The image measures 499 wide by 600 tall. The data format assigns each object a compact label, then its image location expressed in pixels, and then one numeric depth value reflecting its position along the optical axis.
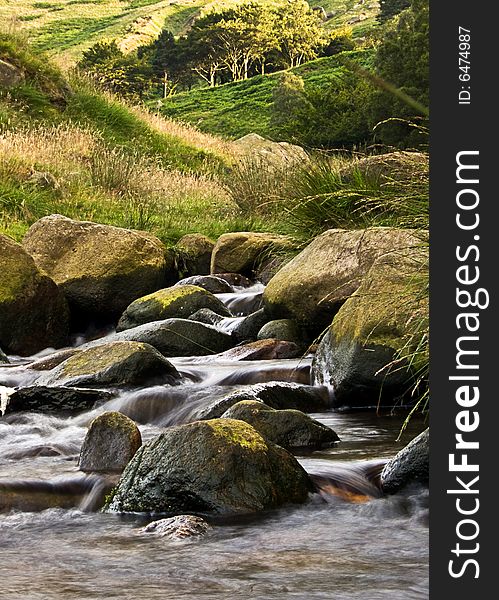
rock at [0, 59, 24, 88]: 19.89
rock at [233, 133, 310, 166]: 23.61
